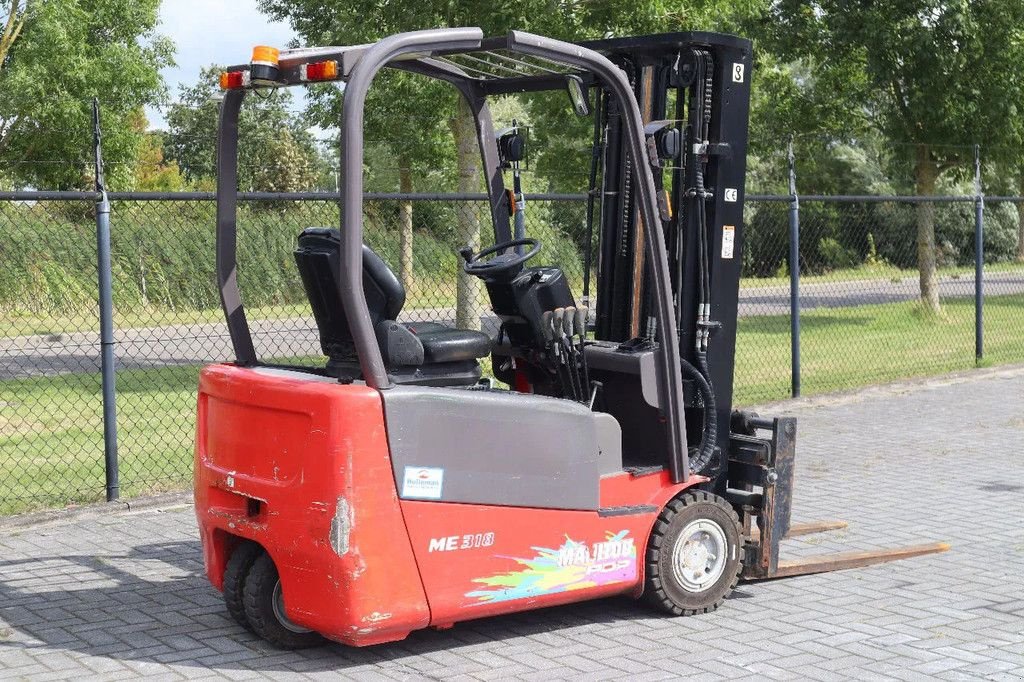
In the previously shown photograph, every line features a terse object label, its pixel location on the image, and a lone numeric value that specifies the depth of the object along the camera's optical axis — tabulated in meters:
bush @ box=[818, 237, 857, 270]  27.23
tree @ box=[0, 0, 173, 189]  23.28
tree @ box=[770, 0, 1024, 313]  20.69
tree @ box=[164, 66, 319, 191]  33.59
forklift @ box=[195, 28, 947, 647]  5.23
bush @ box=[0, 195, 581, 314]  14.23
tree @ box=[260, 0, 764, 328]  13.91
